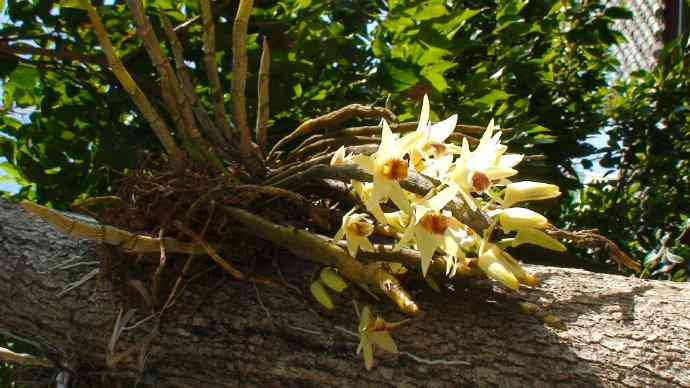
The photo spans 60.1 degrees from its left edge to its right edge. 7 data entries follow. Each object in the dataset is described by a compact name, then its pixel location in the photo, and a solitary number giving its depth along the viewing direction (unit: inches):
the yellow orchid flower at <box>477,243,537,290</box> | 30.5
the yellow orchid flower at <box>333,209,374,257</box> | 33.4
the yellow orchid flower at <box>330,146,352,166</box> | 37.9
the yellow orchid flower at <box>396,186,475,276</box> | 30.5
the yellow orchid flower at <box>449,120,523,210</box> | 30.7
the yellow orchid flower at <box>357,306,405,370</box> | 33.1
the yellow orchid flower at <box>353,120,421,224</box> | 30.7
